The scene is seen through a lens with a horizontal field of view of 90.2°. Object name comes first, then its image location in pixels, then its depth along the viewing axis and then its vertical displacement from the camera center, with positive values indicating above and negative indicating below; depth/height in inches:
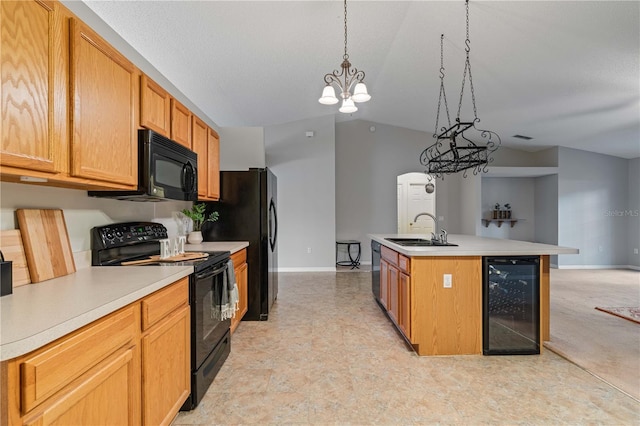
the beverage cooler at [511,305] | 105.3 -30.8
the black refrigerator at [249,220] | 142.3 -3.4
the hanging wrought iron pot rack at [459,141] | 115.7 +64.0
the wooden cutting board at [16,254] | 54.4 -7.3
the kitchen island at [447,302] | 105.3 -29.5
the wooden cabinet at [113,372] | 33.7 -22.0
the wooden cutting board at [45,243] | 58.0 -6.0
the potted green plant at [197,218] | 132.3 -2.5
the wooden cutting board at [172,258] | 83.9 -13.0
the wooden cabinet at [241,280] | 121.8 -28.1
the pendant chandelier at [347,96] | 93.3 +35.3
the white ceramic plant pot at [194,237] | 132.3 -10.3
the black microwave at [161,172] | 77.1 +11.1
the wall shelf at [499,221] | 297.1 -7.7
